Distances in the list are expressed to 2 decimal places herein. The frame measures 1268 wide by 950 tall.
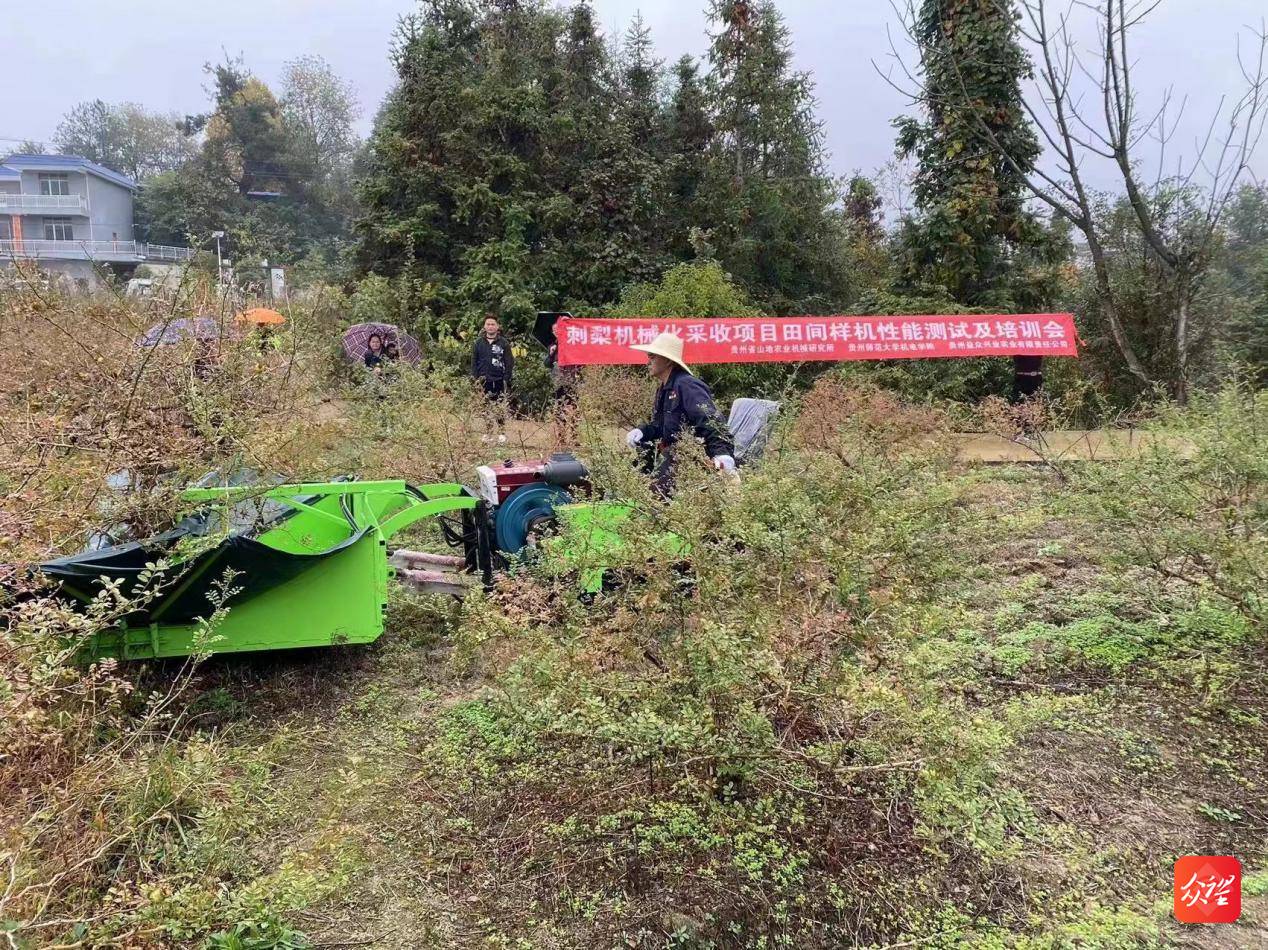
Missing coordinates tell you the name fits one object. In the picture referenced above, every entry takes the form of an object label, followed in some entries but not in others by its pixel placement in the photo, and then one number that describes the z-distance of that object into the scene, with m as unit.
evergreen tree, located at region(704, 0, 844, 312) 15.21
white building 43.72
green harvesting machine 2.97
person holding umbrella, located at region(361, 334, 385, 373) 9.17
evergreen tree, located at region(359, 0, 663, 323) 13.95
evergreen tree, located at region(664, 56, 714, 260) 15.16
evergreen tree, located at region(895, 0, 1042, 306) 11.21
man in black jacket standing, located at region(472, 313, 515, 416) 9.02
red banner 10.20
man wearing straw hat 4.14
